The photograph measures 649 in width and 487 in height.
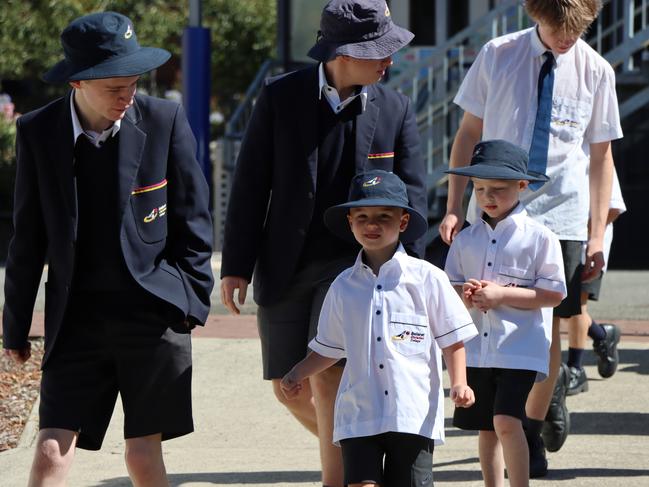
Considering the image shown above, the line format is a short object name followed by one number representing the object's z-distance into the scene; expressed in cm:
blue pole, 2842
